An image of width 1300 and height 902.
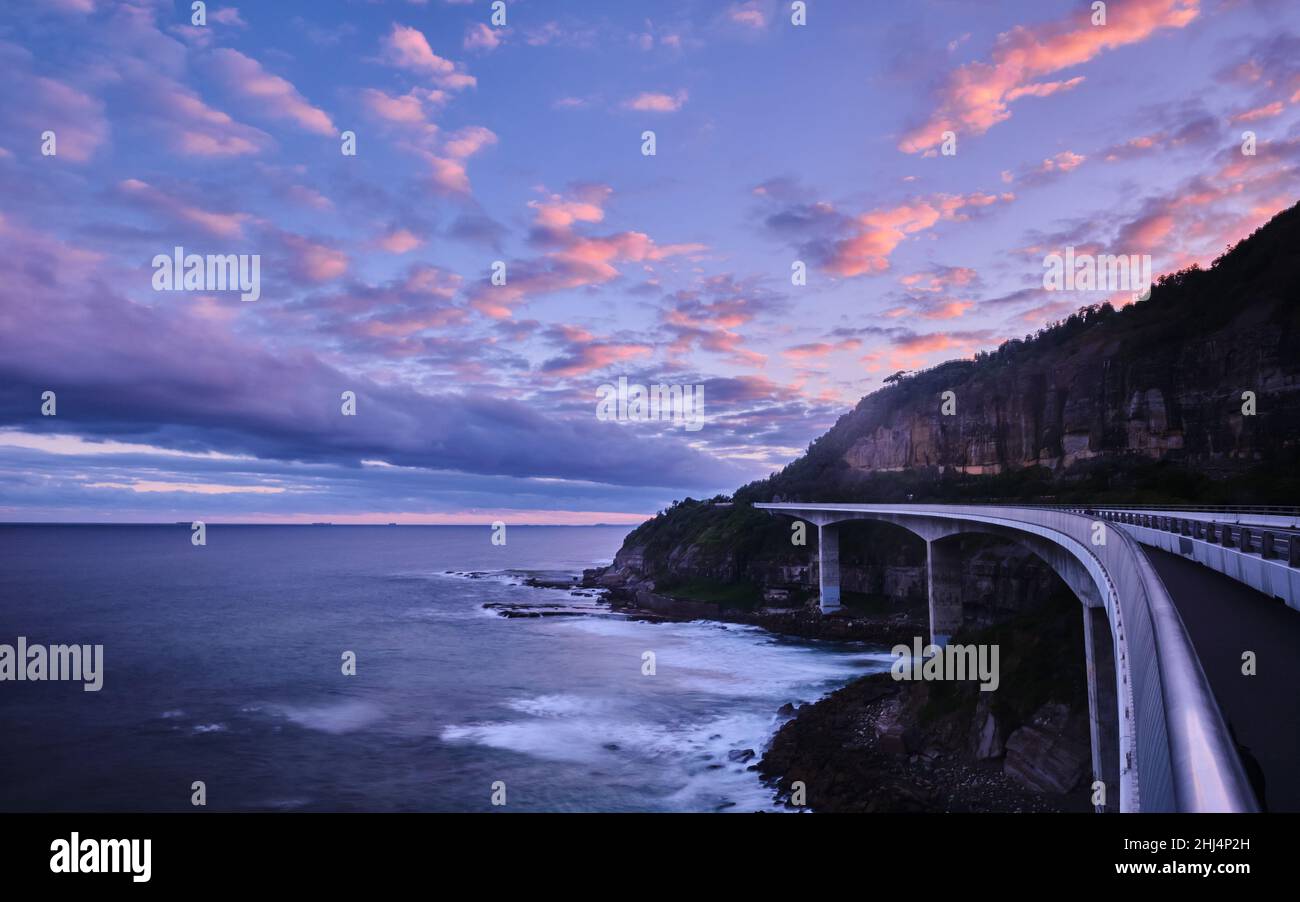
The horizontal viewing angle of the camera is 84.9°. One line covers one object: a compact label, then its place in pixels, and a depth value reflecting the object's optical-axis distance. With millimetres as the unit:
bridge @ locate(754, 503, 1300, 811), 4008
